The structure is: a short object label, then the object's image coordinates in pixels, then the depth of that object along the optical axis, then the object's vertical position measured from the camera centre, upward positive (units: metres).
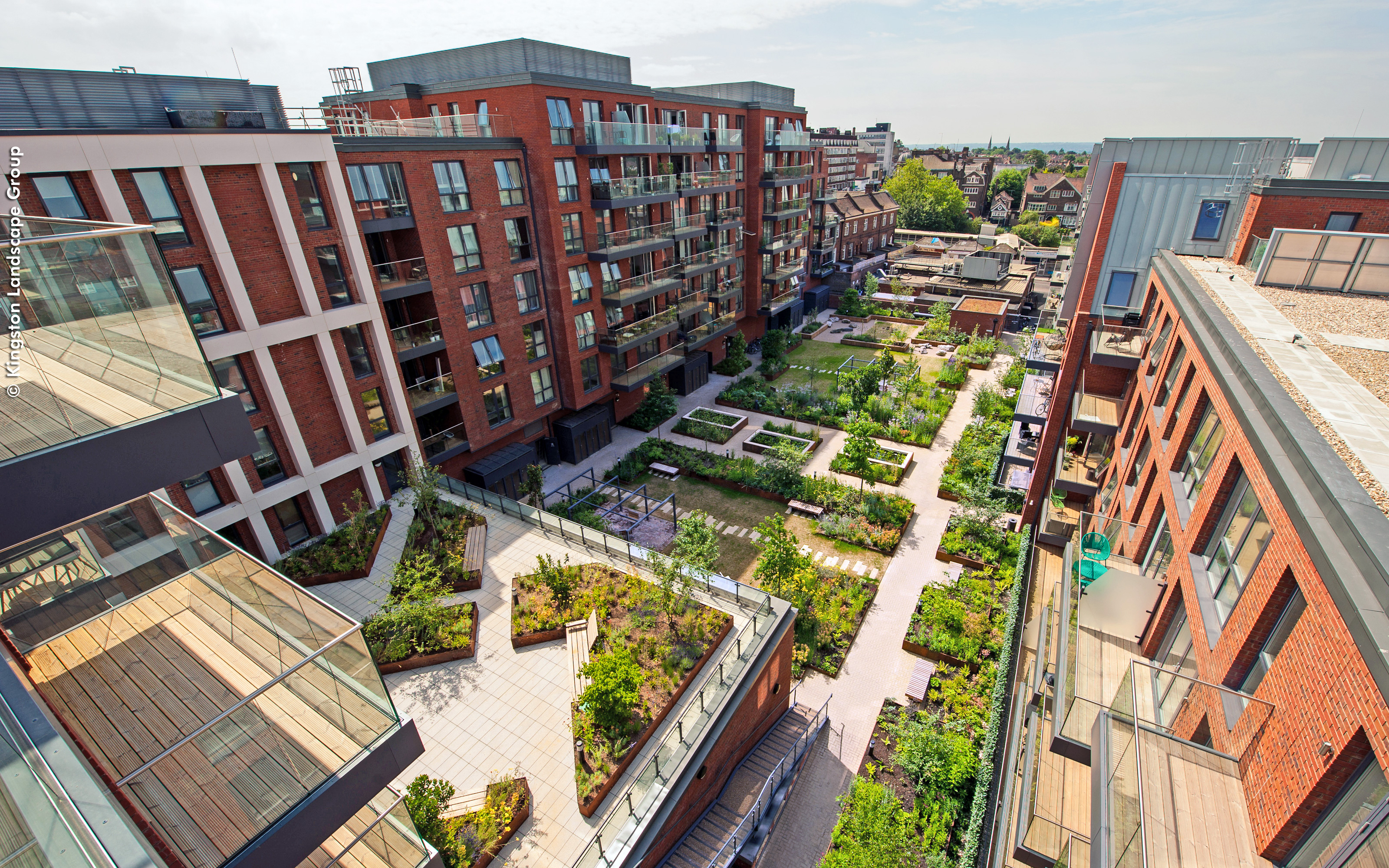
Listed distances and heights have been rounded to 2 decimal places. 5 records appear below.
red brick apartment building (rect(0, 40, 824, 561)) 14.96 -3.09
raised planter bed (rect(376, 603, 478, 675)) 13.80 -10.63
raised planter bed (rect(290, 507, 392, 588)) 16.45 -10.56
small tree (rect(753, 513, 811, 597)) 19.48 -12.43
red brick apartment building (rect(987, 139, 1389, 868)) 5.73 -5.79
